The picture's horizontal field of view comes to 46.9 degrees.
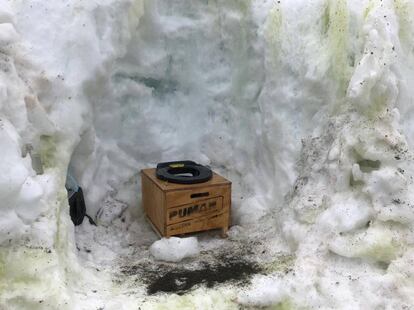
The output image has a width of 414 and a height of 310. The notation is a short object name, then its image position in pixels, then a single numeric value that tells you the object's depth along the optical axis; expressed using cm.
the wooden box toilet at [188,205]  302
